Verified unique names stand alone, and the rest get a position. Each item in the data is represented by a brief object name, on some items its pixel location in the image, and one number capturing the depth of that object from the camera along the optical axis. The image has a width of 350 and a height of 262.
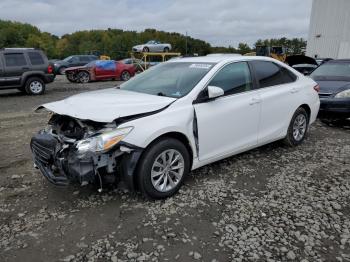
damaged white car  3.46
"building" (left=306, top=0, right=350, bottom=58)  24.91
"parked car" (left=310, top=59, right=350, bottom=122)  7.23
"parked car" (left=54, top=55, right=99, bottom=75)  25.42
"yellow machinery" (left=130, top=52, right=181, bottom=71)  24.95
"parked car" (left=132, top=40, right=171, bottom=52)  27.94
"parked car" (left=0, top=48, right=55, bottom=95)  12.52
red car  18.66
